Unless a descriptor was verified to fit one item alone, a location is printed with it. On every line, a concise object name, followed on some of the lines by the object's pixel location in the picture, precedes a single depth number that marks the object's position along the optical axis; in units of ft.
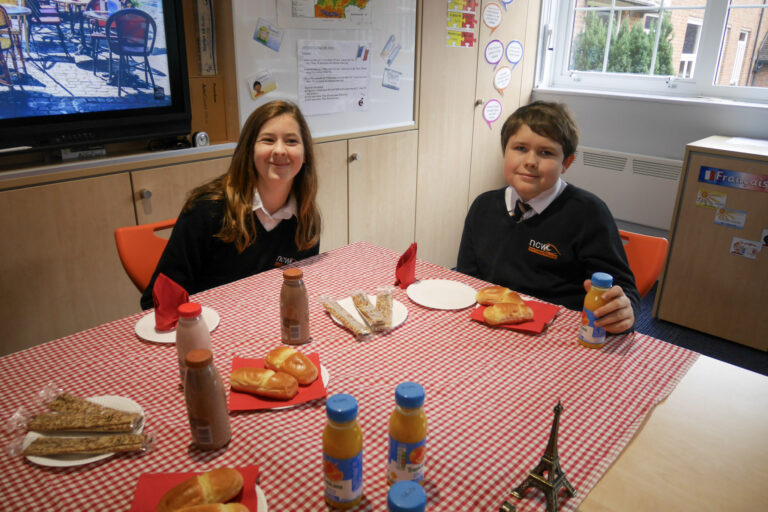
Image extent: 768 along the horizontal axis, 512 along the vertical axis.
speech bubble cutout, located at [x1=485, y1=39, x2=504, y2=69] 11.35
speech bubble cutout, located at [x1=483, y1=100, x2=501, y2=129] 11.85
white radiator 11.02
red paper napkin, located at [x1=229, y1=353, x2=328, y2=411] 3.38
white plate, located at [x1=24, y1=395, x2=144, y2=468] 2.91
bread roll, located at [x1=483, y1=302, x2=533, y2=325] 4.46
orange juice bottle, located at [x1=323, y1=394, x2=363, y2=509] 2.48
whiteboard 7.81
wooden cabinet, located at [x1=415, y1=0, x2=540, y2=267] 10.52
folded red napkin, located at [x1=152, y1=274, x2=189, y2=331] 4.19
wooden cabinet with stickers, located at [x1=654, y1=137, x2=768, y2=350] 8.57
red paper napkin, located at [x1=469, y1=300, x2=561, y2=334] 4.41
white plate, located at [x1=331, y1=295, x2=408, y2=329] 4.50
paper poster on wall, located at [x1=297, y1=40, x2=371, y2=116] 8.57
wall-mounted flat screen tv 6.13
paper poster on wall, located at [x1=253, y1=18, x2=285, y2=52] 7.82
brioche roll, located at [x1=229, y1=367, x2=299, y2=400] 3.43
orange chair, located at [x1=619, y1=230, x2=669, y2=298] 5.52
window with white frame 10.46
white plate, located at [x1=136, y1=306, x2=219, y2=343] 4.13
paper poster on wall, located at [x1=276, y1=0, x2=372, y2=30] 8.11
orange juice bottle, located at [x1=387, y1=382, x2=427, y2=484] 2.58
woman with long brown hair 5.49
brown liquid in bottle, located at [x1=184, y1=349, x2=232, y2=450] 2.84
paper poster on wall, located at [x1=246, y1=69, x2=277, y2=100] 7.95
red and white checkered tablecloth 2.82
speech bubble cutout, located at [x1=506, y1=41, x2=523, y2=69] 11.86
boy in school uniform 5.34
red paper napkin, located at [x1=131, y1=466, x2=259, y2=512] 2.64
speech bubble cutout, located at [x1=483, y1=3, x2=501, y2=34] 10.99
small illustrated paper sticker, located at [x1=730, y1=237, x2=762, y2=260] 8.64
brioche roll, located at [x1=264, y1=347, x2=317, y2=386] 3.56
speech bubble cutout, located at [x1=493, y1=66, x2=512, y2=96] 11.79
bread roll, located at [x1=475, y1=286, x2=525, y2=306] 4.69
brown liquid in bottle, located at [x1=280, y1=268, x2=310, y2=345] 4.04
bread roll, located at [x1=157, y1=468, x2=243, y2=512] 2.53
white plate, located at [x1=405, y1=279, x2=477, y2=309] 4.86
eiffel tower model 2.68
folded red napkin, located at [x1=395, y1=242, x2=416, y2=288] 5.16
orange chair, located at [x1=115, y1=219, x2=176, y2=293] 5.64
